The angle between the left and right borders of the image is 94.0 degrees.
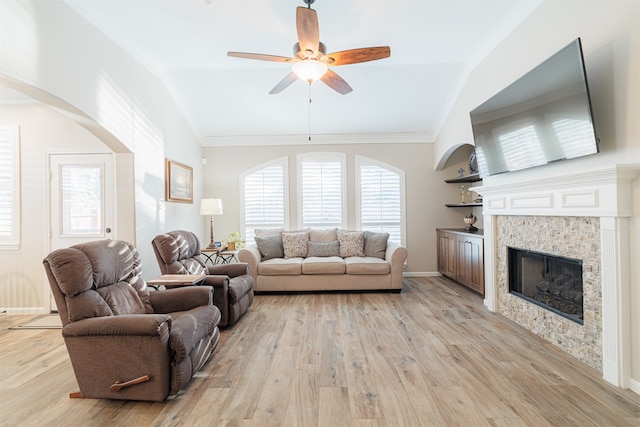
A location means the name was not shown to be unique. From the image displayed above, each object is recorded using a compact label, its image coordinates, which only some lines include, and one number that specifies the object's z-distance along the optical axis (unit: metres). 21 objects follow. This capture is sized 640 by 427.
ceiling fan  2.48
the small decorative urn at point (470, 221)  5.02
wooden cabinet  4.24
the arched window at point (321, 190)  5.87
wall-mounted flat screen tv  2.24
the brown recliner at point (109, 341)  1.97
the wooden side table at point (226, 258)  4.90
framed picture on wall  4.39
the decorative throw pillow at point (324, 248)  5.23
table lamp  5.03
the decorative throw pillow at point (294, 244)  5.22
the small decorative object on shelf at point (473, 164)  4.95
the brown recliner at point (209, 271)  3.29
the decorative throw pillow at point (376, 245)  5.10
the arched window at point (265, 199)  5.90
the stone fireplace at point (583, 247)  2.14
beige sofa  4.66
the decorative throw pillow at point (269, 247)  5.12
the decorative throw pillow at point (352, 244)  5.22
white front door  3.91
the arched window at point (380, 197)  5.85
